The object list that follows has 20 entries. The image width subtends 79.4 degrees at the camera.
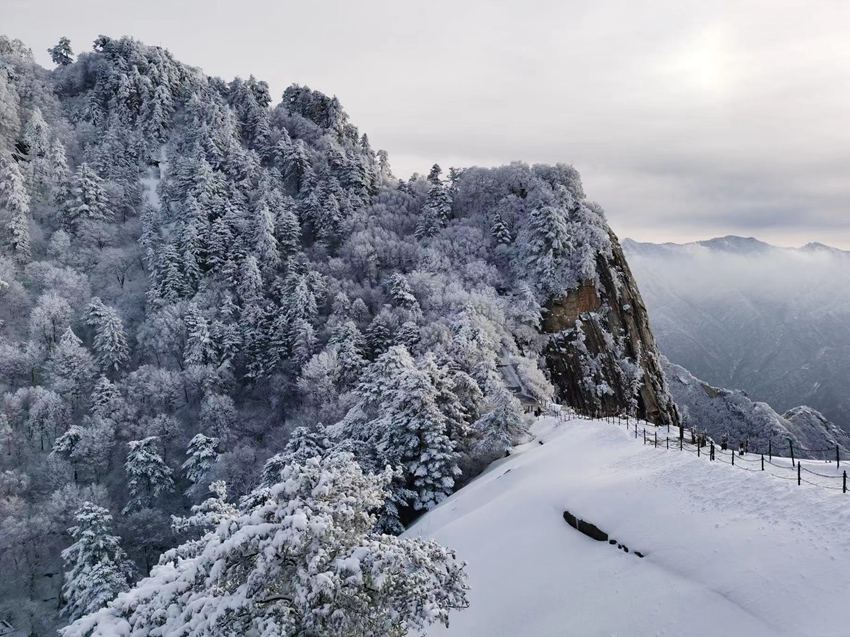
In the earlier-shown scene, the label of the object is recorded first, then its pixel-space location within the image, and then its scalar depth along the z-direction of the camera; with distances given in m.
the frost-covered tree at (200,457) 47.00
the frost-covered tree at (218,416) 52.44
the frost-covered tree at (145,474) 47.50
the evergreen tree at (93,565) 32.50
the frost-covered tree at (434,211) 70.12
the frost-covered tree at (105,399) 52.93
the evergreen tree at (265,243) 66.88
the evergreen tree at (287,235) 69.81
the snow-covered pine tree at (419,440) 30.14
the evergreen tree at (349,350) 50.19
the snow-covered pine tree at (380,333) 53.00
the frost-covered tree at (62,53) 103.94
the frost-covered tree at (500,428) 31.81
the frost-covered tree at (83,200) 72.19
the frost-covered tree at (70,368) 54.69
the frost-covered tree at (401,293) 56.00
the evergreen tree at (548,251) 59.59
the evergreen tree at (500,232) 65.94
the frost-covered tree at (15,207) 65.19
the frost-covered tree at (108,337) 58.00
